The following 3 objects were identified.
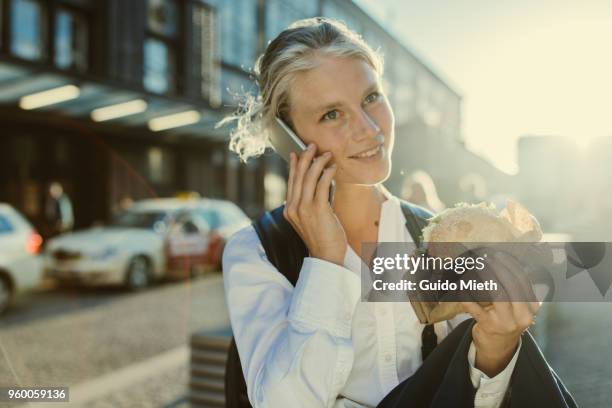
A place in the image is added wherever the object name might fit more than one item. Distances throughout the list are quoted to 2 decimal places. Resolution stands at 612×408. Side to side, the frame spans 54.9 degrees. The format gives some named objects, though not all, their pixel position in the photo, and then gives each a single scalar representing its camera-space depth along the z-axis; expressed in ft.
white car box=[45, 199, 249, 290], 31.81
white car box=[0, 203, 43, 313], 25.99
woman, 4.15
